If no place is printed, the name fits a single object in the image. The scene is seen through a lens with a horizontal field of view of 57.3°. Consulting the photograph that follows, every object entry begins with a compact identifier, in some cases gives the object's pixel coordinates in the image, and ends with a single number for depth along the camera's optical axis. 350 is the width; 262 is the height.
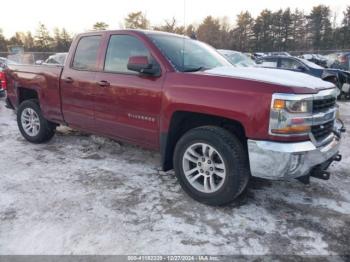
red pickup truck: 2.92
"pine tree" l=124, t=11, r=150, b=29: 50.98
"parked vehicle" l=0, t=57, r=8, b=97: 9.85
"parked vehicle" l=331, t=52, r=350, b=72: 20.27
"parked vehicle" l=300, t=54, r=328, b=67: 23.30
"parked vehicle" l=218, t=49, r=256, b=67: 10.71
